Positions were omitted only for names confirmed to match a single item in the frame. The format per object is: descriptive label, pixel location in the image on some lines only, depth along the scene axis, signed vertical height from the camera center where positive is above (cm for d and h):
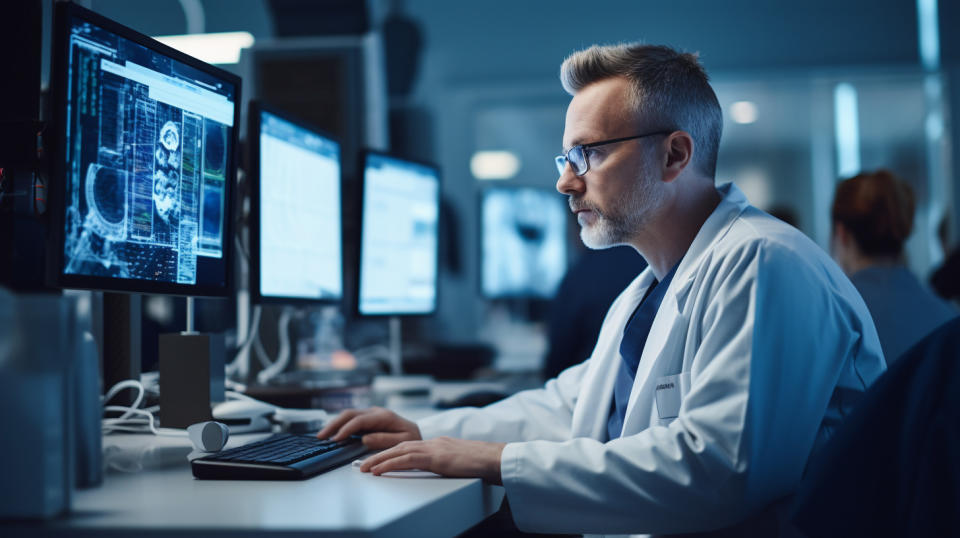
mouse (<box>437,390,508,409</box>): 181 -22
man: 105 -9
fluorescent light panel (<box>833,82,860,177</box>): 562 +109
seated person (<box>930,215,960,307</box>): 362 +7
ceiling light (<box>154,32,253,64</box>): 179 +63
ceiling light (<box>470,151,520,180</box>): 604 +98
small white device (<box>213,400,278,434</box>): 146 -20
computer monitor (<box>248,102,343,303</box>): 157 +19
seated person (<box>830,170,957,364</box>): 211 +16
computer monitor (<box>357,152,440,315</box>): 207 +17
